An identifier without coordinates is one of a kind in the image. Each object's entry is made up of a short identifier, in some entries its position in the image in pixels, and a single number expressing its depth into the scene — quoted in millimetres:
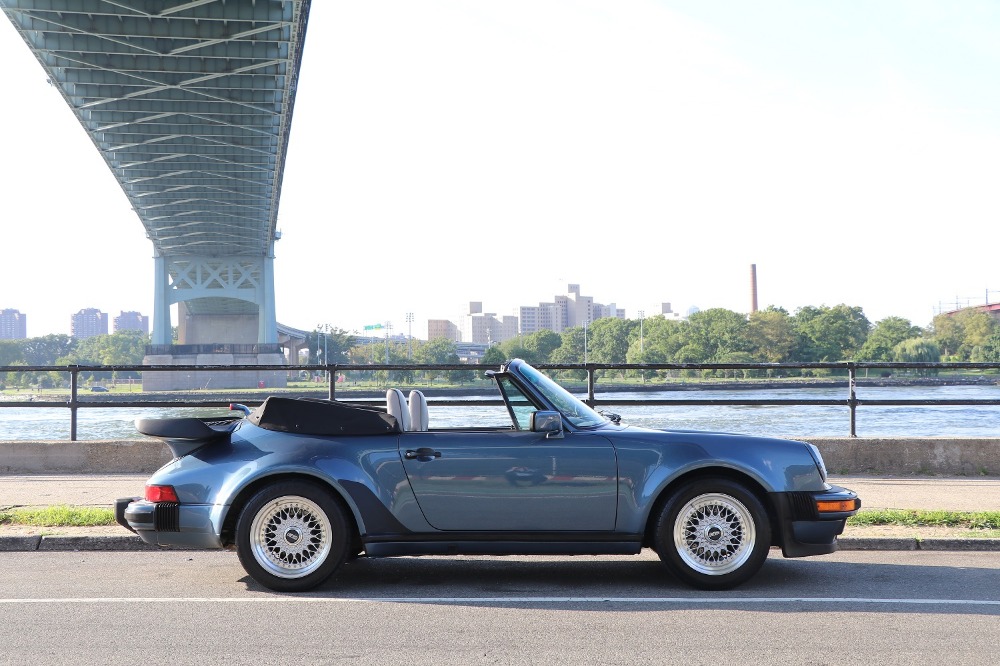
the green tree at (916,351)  86512
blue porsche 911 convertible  5340
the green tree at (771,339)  97750
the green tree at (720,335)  94312
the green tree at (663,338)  98312
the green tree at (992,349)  90744
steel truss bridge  38812
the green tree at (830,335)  99812
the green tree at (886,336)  94438
